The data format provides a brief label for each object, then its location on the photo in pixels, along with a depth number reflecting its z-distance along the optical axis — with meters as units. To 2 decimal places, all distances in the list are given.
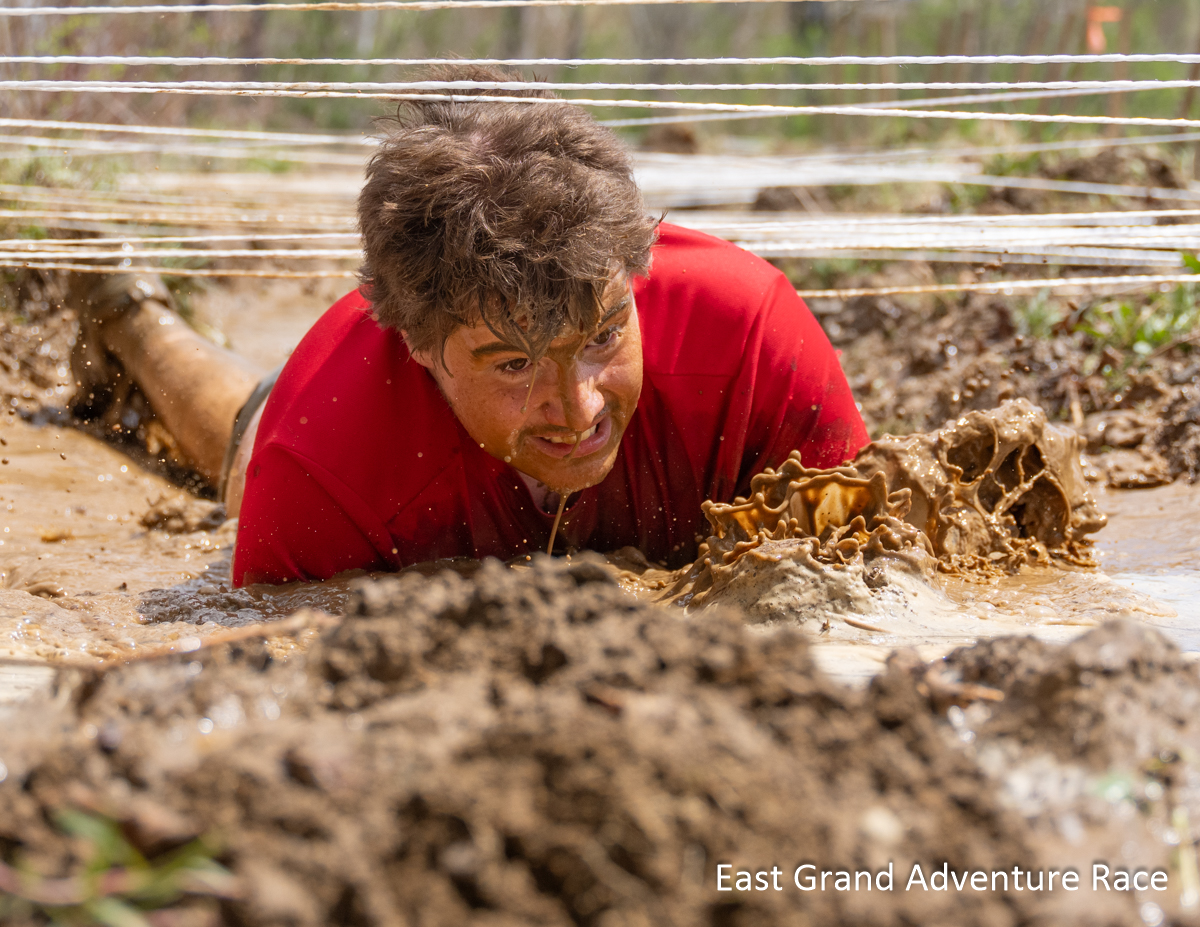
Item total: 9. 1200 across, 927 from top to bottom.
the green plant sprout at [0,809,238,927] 0.76
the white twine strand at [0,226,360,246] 2.76
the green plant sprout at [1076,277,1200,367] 3.85
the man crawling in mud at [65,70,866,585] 1.99
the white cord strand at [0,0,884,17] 2.00
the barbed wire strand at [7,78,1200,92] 2.11
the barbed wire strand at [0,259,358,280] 2.65
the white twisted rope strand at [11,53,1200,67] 2.02
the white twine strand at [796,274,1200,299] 2.71
